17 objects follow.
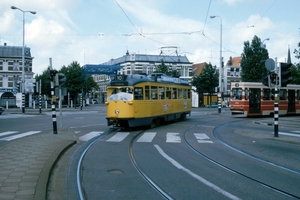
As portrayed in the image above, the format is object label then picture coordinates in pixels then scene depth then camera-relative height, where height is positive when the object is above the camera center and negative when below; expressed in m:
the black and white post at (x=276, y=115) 15.06 -0.77
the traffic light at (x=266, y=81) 15.76 +0.77
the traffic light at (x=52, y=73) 16.19 +1.21
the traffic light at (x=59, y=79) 16.33 +0.96
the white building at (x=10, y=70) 69.31 +6.04
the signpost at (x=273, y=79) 15.11 +0.83
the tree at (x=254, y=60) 47.78 +5.23
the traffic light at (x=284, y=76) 15.21 +0.95
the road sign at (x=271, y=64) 15.62 +1.52
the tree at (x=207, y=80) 61.03 +3.20
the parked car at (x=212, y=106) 61.41 -1.38
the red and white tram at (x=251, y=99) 29.73 -0.09
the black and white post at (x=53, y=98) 15.47 +0.03
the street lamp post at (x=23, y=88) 37.72 +1.23
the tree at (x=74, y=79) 67.59 +3.94
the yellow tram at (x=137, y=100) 17.53 -0.07
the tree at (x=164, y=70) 58.26 +4.82
